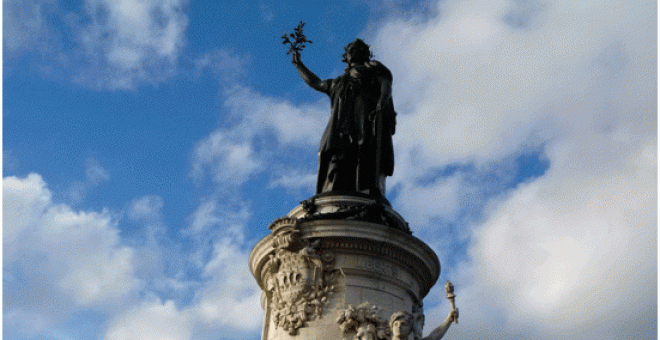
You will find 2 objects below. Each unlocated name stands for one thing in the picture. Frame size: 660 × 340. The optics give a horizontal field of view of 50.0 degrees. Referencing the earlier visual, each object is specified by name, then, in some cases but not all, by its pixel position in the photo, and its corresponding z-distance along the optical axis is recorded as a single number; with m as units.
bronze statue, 15.56
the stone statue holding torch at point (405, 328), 11.77
